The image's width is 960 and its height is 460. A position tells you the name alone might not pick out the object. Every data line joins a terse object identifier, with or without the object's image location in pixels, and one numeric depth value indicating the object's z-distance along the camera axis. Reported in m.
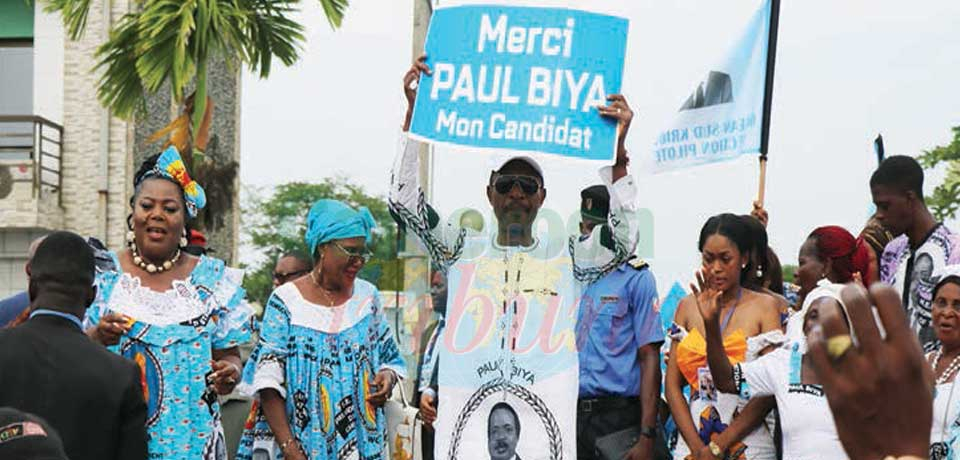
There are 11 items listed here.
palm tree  12.07
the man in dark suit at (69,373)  4.09
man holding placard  5.33
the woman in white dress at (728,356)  5.59
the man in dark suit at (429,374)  5.66
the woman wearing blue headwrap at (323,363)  5.84
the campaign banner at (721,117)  8.00
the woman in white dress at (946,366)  5.09
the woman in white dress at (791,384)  5.24
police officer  5.89
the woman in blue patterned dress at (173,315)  5.21
